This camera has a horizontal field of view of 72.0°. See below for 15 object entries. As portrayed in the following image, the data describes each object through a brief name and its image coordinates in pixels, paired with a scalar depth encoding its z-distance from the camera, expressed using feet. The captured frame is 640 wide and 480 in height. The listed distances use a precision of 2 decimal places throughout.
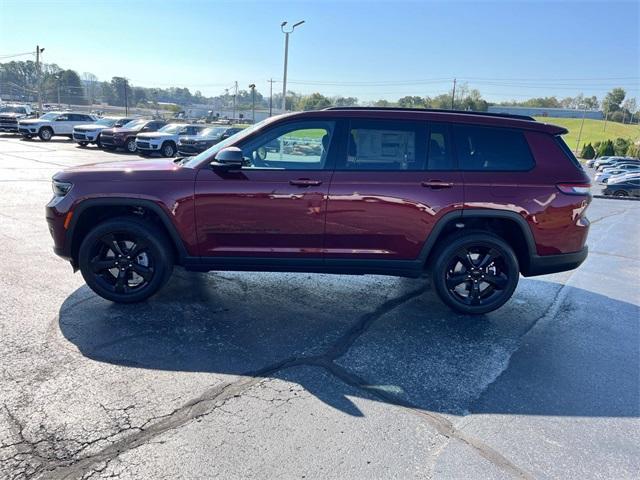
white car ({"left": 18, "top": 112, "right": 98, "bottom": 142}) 88.07
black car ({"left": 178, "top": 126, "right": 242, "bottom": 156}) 65.87
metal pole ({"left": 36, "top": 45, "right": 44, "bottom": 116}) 132.26
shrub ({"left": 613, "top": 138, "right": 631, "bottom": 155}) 207.82
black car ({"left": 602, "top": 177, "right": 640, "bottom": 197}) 72.49
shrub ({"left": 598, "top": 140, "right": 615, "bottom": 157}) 200.54
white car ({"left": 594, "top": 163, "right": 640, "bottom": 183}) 94.99
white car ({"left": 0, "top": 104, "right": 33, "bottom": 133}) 97.14
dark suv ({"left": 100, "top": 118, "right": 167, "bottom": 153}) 72.84
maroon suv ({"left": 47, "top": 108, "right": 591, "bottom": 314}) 13.12
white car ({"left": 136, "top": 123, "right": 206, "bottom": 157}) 68.23
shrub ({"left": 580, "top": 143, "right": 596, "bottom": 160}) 207.12
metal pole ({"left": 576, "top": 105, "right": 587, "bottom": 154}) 251.52
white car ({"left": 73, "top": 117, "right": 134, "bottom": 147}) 77.82
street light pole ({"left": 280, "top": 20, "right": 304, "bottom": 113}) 81.92
